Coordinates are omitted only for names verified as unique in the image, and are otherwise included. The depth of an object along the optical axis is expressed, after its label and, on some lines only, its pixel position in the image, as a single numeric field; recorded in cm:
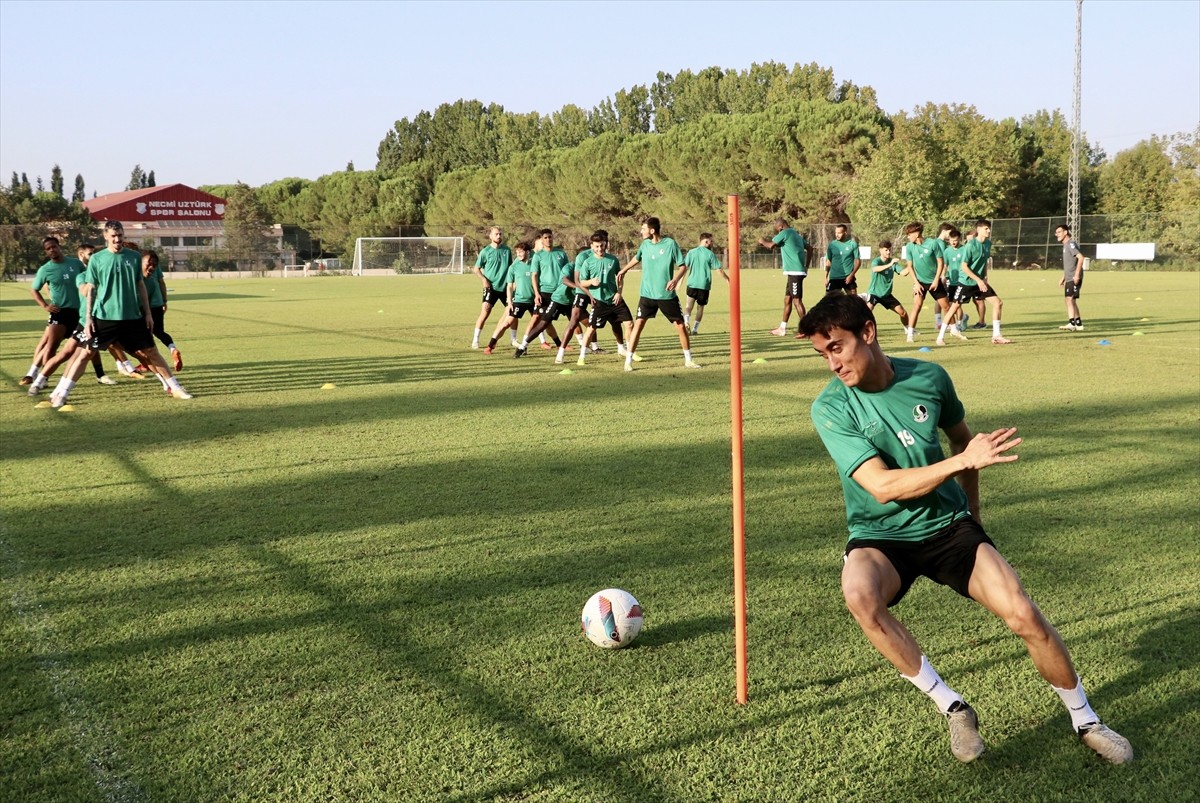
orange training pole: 416
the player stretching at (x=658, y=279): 1534
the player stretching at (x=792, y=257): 1981
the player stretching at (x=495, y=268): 1861
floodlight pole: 4472
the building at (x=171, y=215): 9347
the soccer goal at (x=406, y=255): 6850
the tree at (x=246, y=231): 7150
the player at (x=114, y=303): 1221
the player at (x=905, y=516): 375
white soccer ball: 483
